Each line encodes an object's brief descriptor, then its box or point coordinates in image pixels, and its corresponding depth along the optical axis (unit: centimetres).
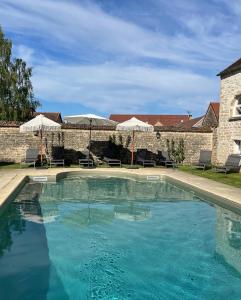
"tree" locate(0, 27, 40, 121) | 2421
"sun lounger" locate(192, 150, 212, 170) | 1249
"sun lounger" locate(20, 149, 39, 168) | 1189
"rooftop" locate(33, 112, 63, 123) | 3796
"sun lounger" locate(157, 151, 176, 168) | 1317
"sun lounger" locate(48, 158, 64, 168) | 1247
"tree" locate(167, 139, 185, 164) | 1408
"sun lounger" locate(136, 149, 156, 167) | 1316
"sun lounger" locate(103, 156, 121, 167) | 1279
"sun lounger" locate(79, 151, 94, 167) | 1247
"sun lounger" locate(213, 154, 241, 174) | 1143
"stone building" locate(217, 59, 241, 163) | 1235
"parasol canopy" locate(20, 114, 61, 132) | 1140
